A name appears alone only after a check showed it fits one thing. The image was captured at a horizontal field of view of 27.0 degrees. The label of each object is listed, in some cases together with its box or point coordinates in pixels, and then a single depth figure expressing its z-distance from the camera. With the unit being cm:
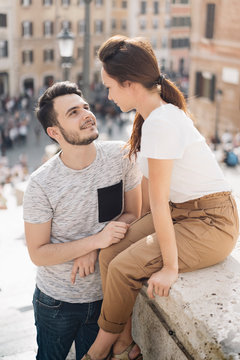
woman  199
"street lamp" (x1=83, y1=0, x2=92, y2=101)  792
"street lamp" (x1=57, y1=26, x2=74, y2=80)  827
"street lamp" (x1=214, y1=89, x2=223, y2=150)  2353
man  228
